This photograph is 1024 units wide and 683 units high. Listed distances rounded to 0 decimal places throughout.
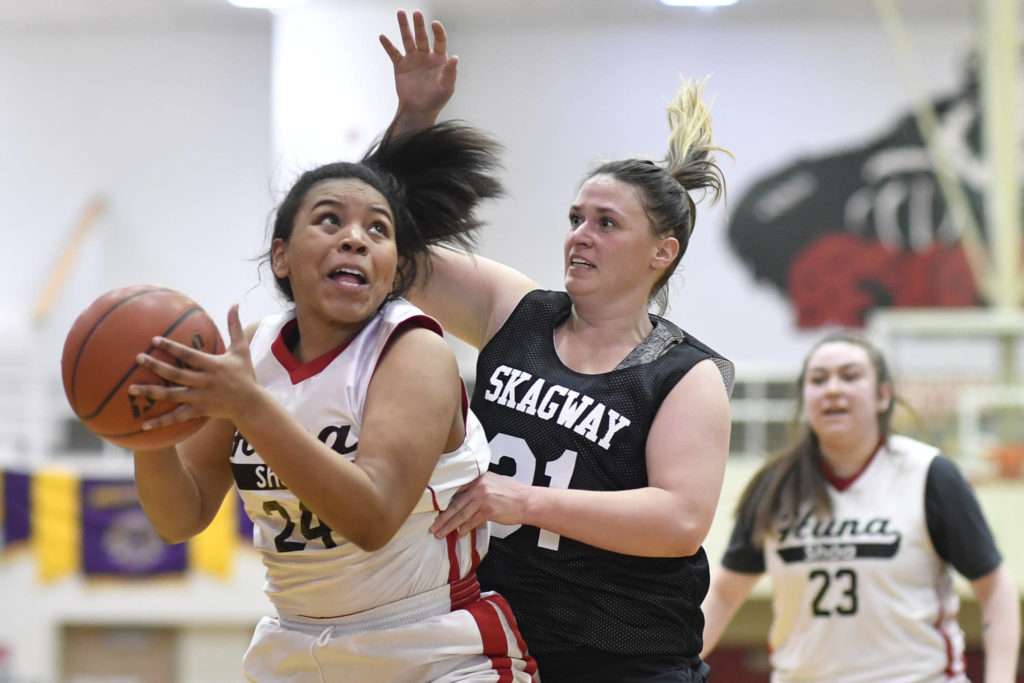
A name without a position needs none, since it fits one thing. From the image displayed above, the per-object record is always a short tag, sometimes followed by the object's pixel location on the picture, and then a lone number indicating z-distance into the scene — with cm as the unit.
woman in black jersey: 464
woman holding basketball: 387
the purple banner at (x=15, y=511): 1611
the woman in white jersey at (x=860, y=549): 708
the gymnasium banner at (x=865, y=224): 2162
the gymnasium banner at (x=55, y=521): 1622
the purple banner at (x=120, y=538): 1634
